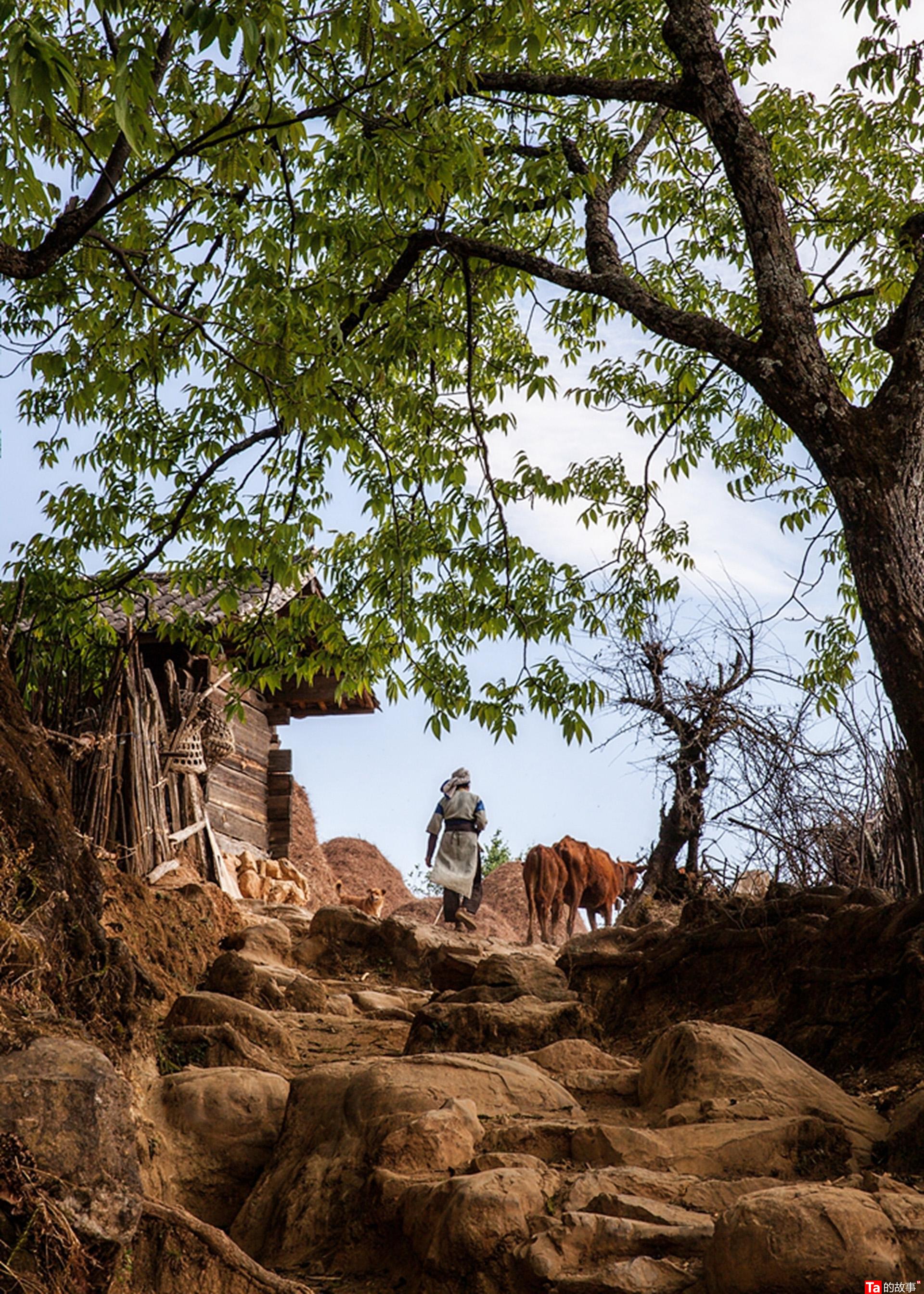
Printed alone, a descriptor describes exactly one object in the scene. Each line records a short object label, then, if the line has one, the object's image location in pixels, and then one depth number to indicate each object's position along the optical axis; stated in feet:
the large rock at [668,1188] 13.02
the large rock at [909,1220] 10.69
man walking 50.75
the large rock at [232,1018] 21.56
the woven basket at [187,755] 37.63
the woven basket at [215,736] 41.13
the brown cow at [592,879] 64.69
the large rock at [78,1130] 11.16
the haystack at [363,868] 103.35
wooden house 32.48
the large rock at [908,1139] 14.10
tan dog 53.11
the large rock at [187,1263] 12.45
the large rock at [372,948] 35.99
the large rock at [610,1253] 11.30
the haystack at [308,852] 79.48
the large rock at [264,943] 32.86
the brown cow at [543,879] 62.85
